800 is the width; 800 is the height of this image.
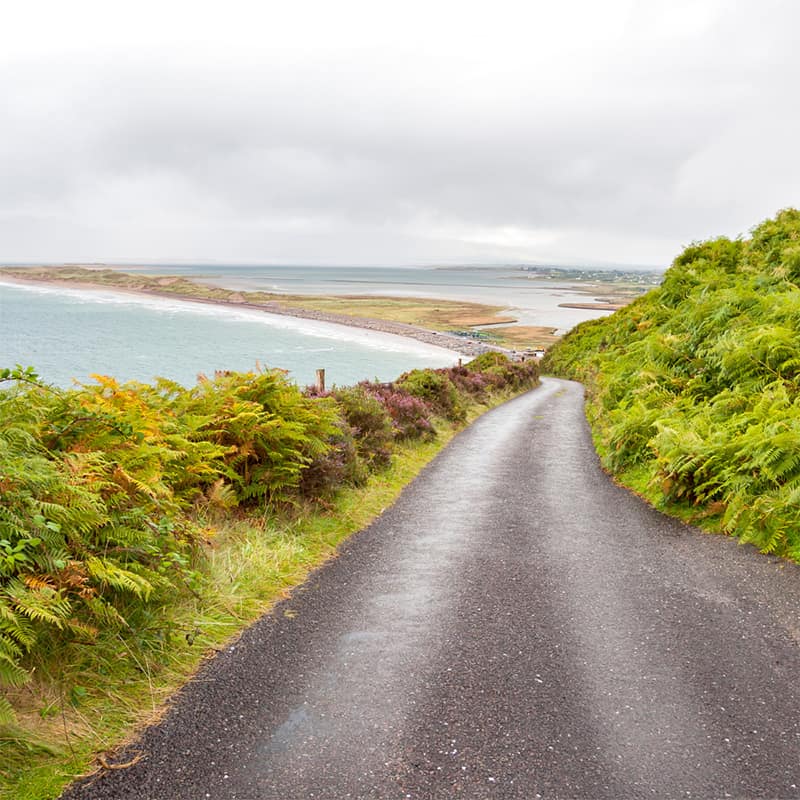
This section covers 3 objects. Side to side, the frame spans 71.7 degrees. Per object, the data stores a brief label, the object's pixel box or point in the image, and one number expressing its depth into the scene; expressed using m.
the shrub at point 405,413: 16.17
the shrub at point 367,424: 12.28
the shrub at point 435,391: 21.12
